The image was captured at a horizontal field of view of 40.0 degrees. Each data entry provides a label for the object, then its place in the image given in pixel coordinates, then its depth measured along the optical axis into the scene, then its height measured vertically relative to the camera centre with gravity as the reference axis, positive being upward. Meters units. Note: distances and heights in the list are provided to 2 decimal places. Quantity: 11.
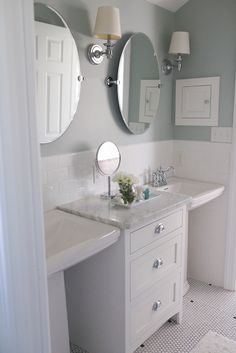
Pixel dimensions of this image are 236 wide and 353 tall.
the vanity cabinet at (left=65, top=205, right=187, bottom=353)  1.58 -0.87
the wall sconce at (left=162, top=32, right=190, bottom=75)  2.27 +0.52
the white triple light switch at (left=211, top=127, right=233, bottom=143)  2.32 -0.12
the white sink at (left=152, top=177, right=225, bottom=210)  2.10 -0.50
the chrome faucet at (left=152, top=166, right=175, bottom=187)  2.39 -0.43
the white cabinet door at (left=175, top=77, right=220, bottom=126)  2.35 +0.12
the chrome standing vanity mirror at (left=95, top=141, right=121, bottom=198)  1.85 -0.24
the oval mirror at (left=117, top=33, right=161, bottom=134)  2.07 +0.23
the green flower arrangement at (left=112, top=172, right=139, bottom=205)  1.76 -0.37
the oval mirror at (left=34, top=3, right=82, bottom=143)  1.60 +0.23
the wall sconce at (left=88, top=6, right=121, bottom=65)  1.72 +0.49
